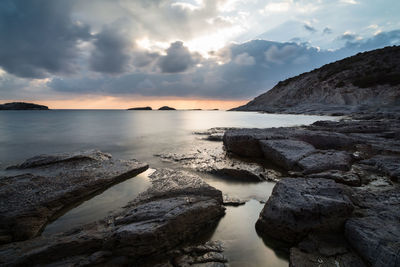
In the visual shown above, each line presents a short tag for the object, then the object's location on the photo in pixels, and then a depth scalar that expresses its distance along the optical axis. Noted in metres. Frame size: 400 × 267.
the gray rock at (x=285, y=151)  7.59
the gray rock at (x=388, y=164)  6.00
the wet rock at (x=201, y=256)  3.32
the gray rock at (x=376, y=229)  2.86
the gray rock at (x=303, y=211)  3.70
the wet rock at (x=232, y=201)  5.34
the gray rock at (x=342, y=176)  5.45
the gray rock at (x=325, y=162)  6.51
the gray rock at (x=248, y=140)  9.95
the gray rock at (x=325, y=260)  3.06
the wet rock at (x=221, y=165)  7.33
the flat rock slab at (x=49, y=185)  4.18
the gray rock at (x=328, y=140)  9.74
